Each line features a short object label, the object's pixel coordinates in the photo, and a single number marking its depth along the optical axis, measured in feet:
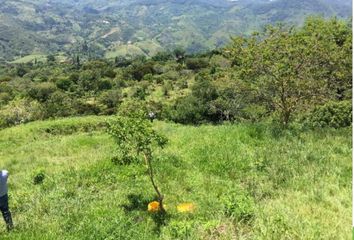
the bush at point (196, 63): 360.28
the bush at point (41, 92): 261.56
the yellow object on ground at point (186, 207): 31.19
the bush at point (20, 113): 179.22
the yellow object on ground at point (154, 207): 32.09
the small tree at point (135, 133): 32.14
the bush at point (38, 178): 45.40
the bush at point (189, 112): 206.18
